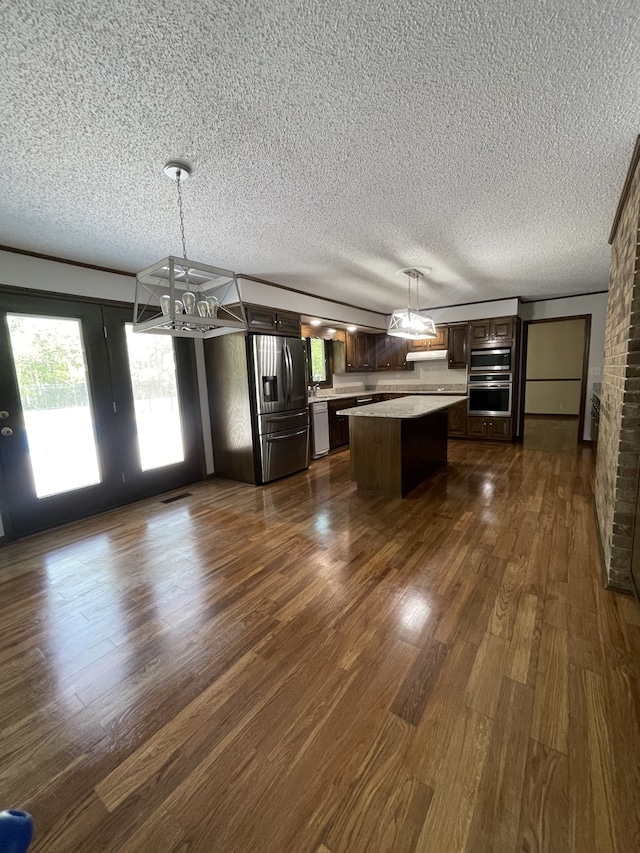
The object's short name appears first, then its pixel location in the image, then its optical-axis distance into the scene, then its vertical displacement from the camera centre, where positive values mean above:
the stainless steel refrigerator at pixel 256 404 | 4.18 -0.35
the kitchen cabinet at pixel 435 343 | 6.48 +0.52
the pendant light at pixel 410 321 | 4.09 +0.60
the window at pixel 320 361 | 6.40 +0.24
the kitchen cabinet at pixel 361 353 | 6.80 +0.40
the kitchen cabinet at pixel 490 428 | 6.03 -1.09
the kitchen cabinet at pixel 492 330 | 5.83 +0.63
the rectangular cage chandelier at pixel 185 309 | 1.83 +0.43
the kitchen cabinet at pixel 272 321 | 4.12 +0.69
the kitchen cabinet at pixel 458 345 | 6.29 +0.43
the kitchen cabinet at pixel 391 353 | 7.09 +0.38
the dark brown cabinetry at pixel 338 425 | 5.97 -0.94
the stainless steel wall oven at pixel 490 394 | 5.93 -0.48
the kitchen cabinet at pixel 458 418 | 6.39 -0.94
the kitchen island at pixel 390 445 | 3.62 -0.83
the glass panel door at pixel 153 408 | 3.78 -0.34
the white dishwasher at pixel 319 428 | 5.46 -0.90
